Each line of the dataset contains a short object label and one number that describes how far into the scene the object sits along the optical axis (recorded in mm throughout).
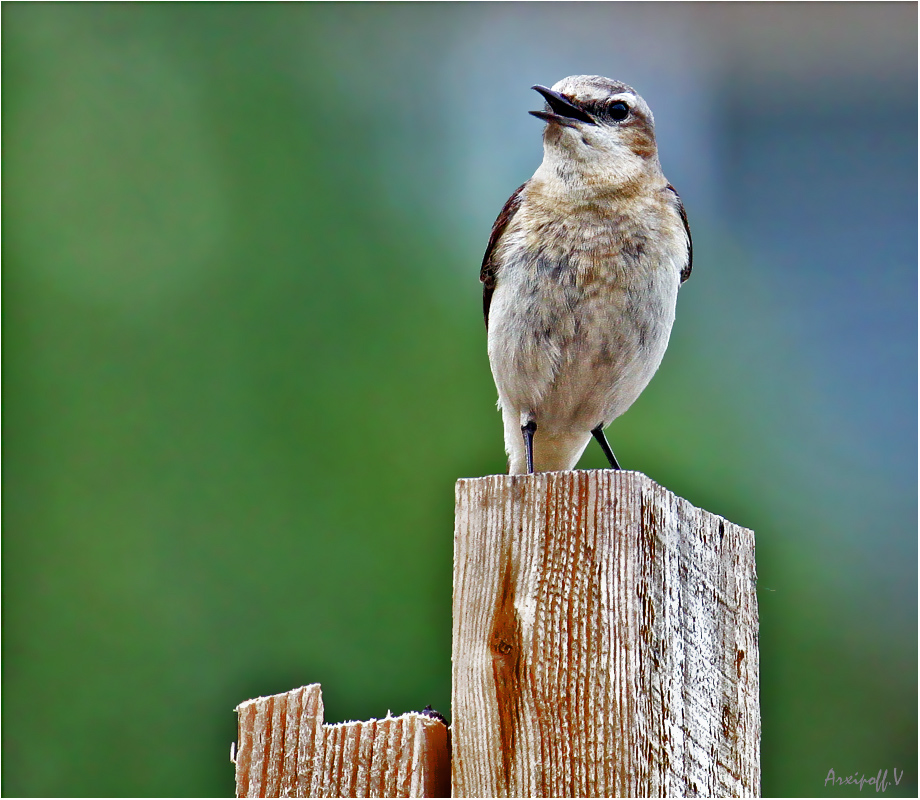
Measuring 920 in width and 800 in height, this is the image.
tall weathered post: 4605
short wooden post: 5062
